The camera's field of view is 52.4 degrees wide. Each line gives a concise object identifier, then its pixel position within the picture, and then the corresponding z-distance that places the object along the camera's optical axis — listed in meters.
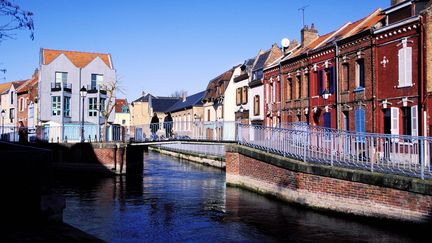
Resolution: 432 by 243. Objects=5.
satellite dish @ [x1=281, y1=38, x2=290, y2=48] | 35.94
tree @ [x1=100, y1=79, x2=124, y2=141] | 47.23
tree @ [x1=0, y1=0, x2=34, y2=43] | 7.46
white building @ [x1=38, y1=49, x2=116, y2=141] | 46.94
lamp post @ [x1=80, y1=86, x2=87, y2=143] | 31.29
